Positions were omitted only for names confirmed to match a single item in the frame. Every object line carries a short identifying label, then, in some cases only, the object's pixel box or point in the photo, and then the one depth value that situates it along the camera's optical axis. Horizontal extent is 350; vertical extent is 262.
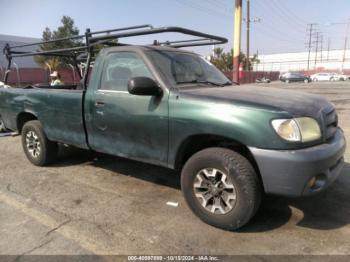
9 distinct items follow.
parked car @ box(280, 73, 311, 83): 47.09
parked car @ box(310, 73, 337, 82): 53.87
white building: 87.62
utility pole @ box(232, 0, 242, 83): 16.80
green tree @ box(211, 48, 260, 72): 54.12
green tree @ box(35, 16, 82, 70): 50.41
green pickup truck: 2.91
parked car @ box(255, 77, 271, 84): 50.31
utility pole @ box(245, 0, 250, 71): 41.47
